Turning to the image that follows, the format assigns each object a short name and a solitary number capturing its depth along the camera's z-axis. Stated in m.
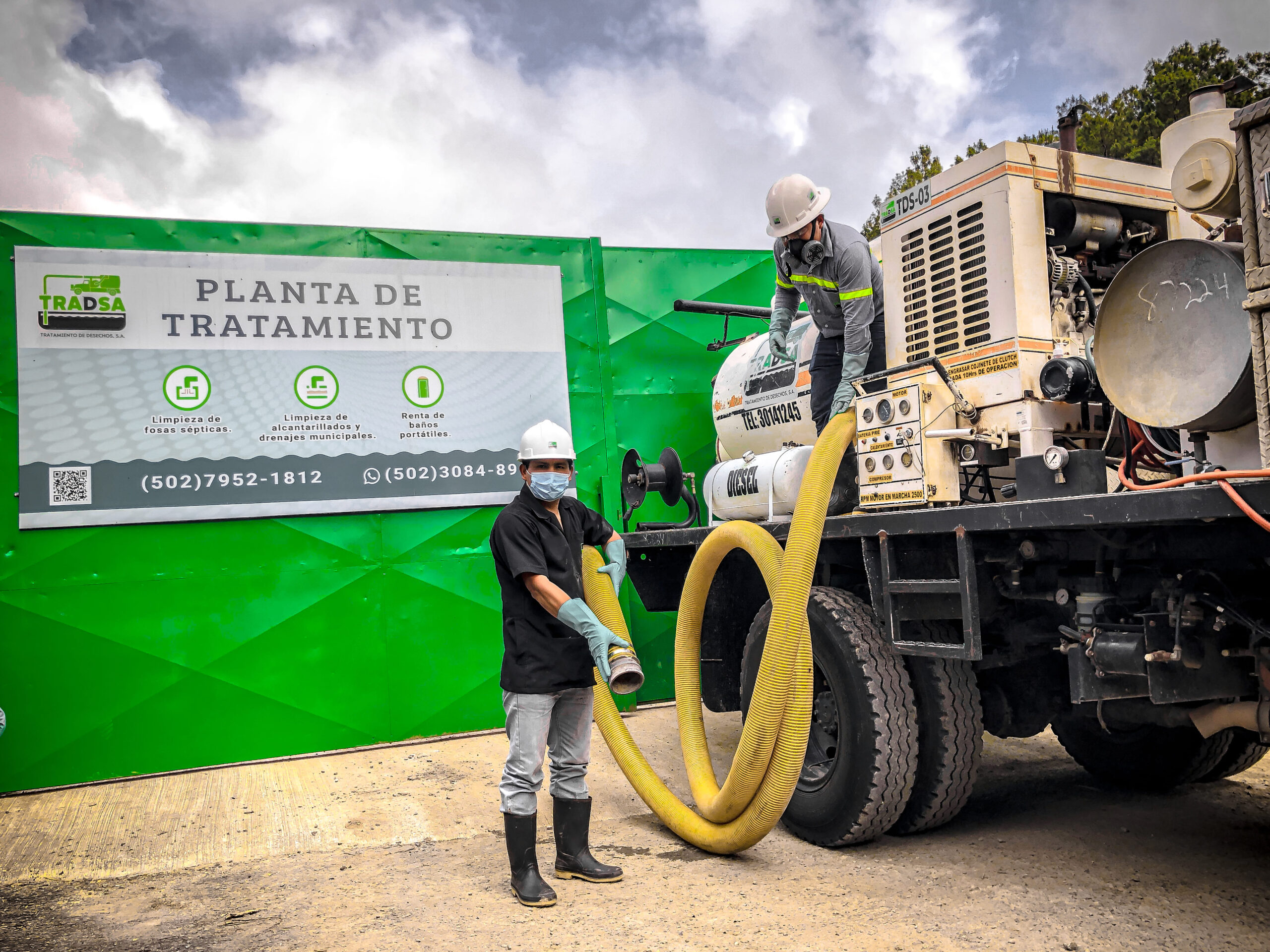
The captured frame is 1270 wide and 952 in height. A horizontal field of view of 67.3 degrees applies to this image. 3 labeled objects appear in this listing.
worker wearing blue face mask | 4.03
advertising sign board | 6.44
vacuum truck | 3.14
